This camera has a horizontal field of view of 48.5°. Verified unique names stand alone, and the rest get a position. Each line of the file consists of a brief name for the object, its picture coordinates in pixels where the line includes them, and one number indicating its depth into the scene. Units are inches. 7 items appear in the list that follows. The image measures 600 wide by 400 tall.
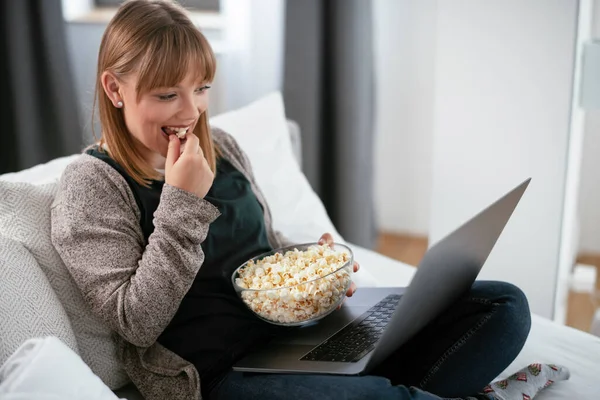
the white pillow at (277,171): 67.2
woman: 44.3
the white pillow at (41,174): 56.5
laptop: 38.4
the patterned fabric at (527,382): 47.2
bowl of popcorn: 43.4
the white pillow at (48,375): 34.4
